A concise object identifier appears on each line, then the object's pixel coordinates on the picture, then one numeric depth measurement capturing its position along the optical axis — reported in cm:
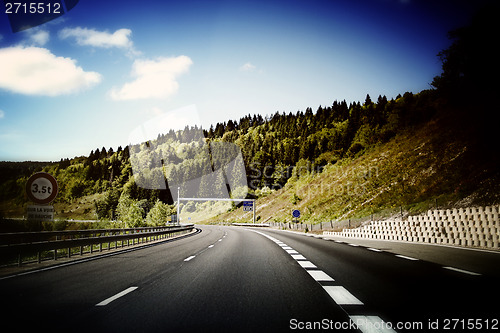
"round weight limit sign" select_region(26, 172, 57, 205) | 1024
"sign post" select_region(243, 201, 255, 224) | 8000
